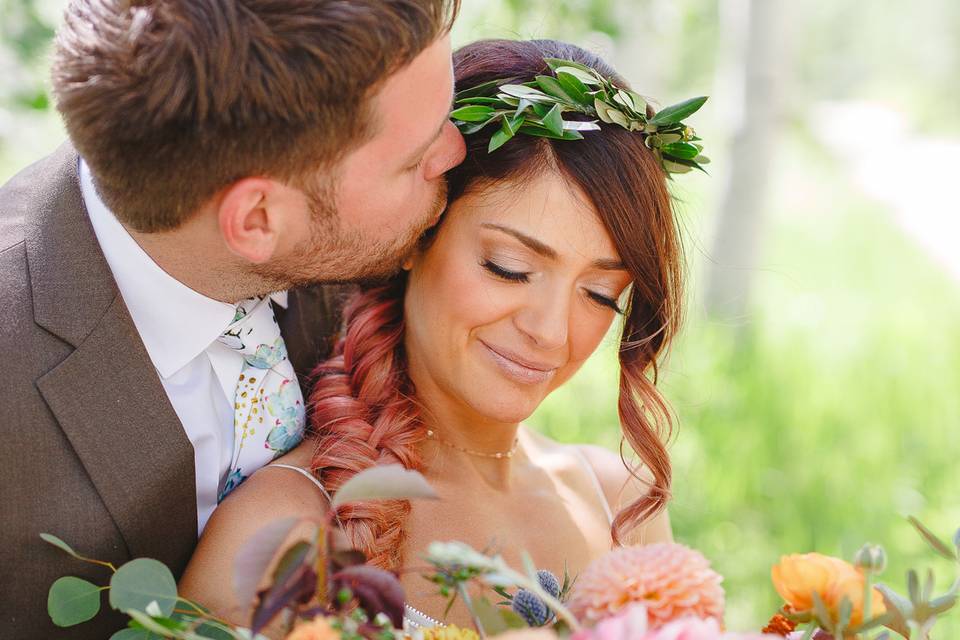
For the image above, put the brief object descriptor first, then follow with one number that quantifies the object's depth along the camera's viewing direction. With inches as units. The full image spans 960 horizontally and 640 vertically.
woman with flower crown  81.7
